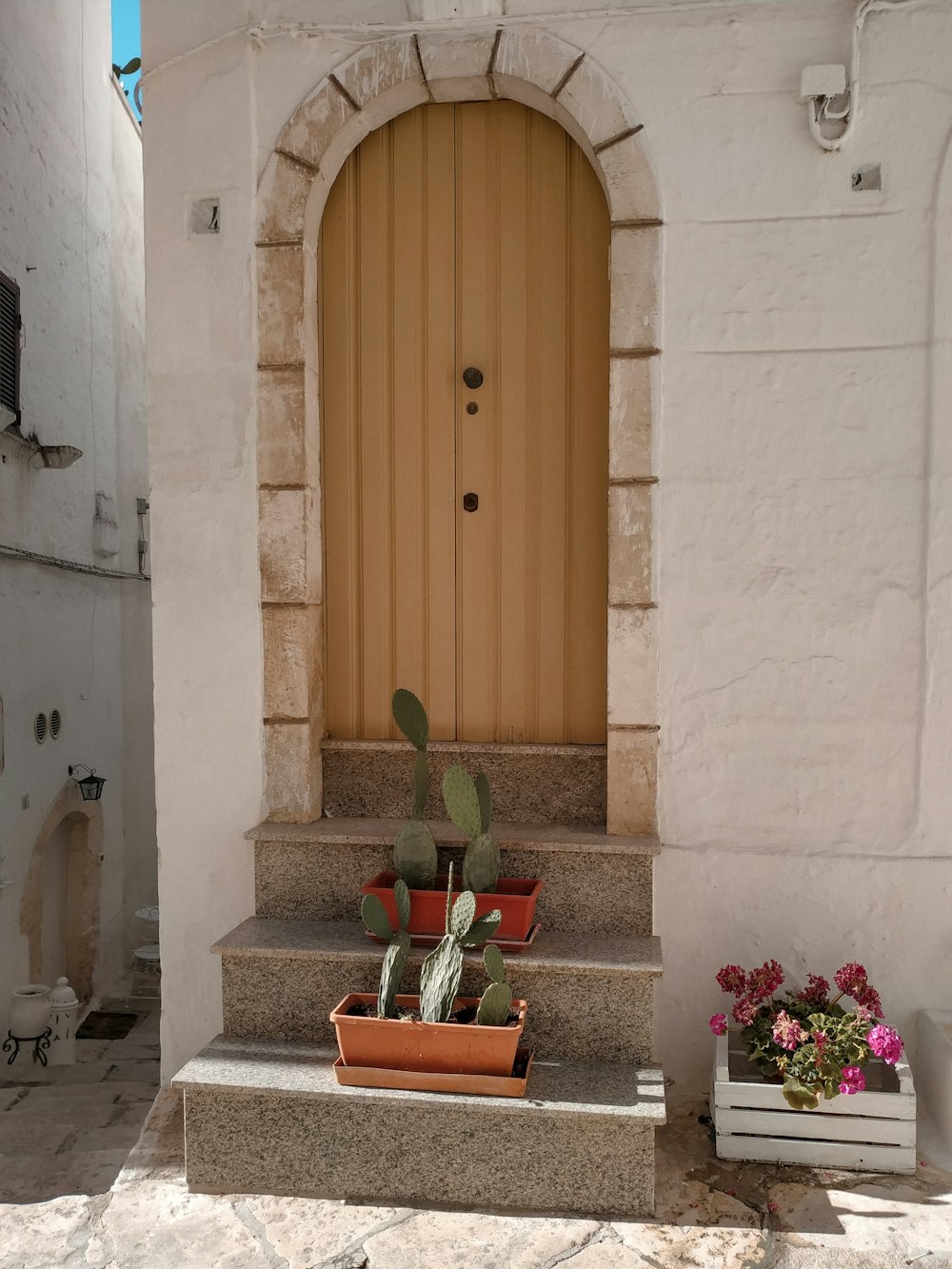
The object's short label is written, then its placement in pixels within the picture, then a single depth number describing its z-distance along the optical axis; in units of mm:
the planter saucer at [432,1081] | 2693
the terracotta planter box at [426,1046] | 2717
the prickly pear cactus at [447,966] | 2711
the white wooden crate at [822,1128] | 2871
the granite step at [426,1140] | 2668
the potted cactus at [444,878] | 2984
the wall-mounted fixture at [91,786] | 7680
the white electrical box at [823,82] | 3143
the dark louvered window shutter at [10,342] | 6820
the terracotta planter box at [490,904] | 3043
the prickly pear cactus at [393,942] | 2787
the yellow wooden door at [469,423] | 3559
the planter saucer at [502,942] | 3029
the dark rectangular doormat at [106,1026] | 7688
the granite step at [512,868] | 3250
